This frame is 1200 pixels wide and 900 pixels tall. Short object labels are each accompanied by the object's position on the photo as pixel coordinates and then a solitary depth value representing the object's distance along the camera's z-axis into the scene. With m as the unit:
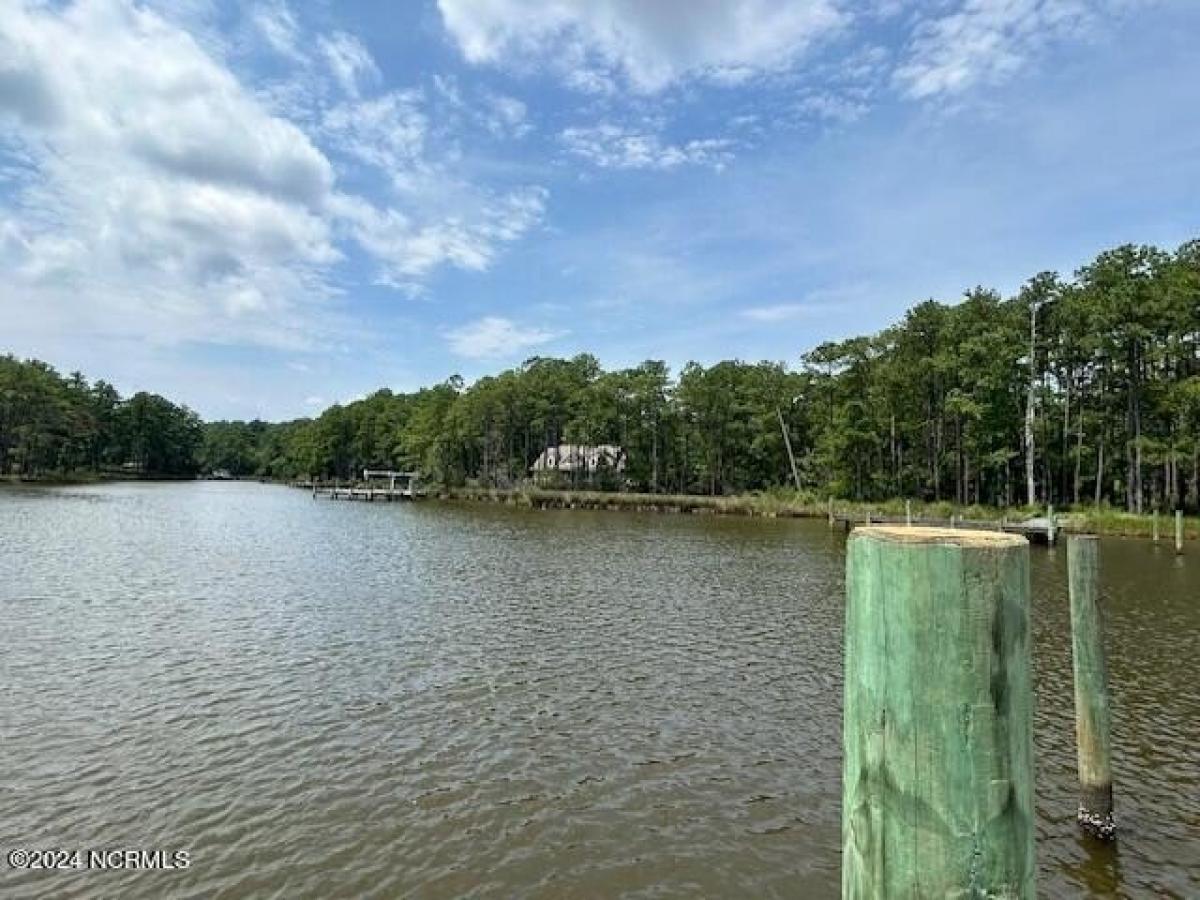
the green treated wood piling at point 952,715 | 1.62
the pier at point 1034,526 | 31.11
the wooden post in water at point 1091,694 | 6.77
